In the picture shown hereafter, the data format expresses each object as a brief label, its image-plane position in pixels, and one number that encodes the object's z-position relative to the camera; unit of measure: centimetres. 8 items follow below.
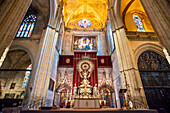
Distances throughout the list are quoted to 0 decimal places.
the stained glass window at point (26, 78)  1119
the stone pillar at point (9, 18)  408
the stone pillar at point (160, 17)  428
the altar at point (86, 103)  598
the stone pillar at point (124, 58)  701
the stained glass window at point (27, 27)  1165
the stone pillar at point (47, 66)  722
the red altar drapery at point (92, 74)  1038
